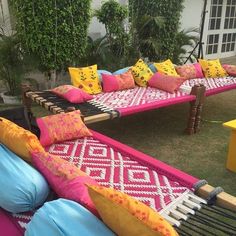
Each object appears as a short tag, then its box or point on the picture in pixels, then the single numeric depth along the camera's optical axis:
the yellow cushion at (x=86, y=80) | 3.88
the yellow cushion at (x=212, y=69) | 4.95
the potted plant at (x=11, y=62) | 4.60
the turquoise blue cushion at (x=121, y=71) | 4.34
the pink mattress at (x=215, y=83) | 4.15
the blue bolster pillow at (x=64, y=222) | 1.14
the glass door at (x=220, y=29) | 8.50
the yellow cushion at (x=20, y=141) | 1.84
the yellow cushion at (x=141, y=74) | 4.34
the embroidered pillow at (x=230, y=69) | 5.06
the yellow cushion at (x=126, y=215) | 1.10
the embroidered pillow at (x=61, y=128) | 2.46
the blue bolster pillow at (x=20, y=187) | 1.51
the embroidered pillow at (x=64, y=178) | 1.44
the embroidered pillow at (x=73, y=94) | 3.48
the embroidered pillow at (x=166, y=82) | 4.00
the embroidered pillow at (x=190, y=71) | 4.80
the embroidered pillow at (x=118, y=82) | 4.02
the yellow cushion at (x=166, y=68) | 4.58
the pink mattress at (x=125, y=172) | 1.81
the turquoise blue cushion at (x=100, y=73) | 4.15
